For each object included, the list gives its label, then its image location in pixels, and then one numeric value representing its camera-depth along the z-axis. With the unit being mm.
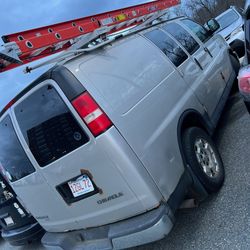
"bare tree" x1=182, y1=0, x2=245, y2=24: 55375
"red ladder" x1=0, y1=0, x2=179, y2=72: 4199
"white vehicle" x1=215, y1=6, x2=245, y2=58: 9031
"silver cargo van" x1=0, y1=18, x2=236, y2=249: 3541
